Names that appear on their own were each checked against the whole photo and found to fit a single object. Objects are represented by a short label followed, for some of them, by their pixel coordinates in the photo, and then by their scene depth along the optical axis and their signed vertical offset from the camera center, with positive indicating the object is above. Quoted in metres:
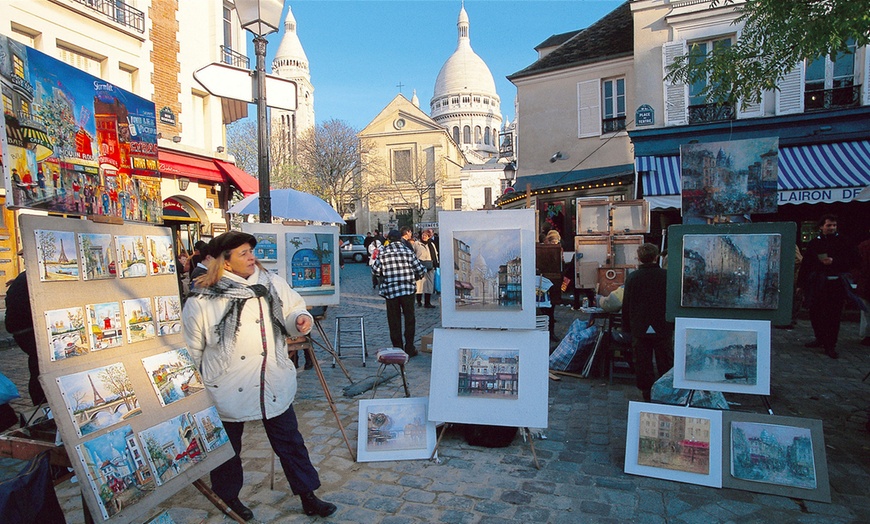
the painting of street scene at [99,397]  2.03 -0.65
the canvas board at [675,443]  3.39 -1.46
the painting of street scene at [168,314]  2.58 -0.37
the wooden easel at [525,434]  3.69 -1.55
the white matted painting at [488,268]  3.86 -0.23
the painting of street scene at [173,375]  2.42 -0.66
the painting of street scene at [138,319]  2.40 -0.36
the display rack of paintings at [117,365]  2.02 -0.54
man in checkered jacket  6.95 -0.54
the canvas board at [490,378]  3.69 -1.05
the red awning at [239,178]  14.84 +1.98
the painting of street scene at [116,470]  2.02 -0.95
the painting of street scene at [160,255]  2.62 -0.05
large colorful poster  2.11 +0.51
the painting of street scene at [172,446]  2.28 -0.97
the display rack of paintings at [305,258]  6.26 -0.20
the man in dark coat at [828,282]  6.74 -0.68
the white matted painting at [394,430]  3.87 -1.51
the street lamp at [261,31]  4.73 +2.08
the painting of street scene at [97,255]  2.24 -0.04
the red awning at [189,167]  12.85 +2.12
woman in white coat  2.86 -0.63
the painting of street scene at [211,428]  2.58 -0.97
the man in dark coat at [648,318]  4.67 -0.77
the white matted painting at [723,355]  3.59 -0.89
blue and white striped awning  9.95 +1.37
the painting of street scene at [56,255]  2.04 -0.04
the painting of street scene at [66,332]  2.05 -0.36
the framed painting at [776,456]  3.19 -1.47
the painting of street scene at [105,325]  2.21 -0.36
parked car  31.31 -0.53
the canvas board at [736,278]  3.86 -0.34
